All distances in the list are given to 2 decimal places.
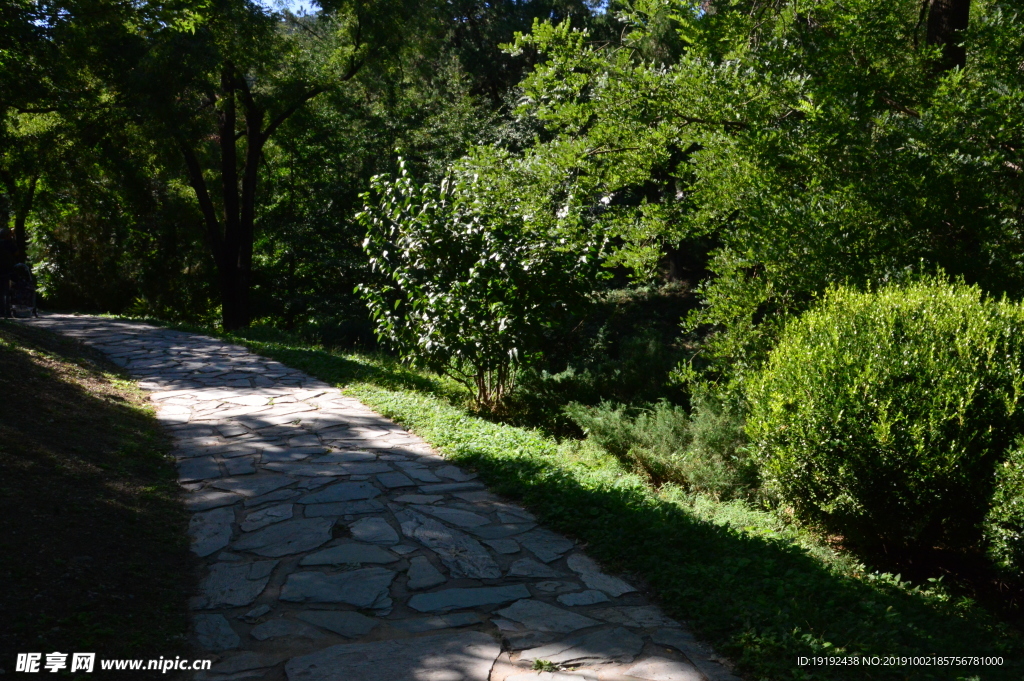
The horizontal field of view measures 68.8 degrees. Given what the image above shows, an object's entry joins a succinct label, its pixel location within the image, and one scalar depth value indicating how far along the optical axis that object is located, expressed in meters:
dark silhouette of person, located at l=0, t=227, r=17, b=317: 13.19
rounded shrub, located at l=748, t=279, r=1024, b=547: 4.45
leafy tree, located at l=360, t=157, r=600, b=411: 8.58
